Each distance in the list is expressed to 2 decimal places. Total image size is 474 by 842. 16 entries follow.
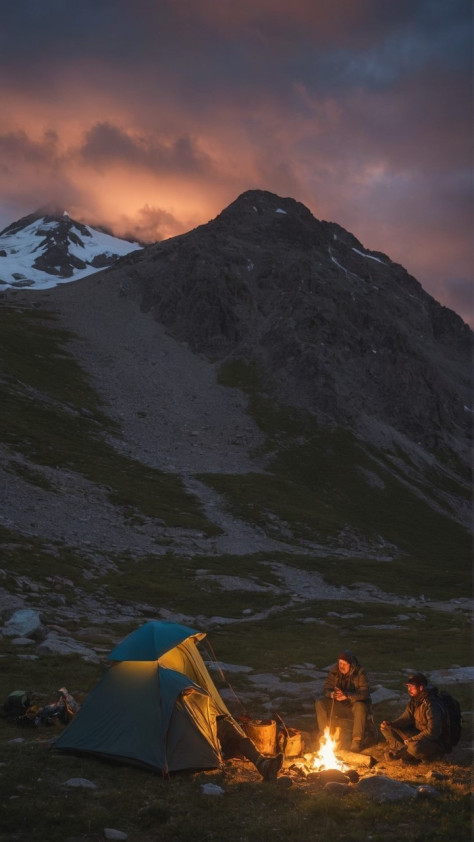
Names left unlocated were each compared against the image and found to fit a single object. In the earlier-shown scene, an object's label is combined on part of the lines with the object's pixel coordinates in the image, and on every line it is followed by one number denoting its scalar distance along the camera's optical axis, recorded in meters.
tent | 13.06
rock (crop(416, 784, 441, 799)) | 11.16
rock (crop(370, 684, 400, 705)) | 19.30
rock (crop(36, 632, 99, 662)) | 22.72
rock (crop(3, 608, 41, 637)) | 24.91
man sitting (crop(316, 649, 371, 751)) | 14.56
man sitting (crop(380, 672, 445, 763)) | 13.46
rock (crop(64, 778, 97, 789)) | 11.50
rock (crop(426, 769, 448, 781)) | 12.34
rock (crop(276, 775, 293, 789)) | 11.97
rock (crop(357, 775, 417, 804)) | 11.19
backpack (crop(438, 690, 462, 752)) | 13.68
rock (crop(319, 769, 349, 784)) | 12.21
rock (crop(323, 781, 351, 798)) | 11.57
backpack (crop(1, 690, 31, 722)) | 15.73
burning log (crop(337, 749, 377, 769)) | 13.42
